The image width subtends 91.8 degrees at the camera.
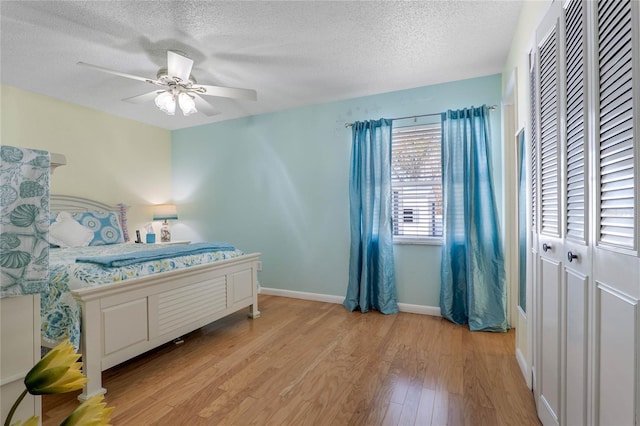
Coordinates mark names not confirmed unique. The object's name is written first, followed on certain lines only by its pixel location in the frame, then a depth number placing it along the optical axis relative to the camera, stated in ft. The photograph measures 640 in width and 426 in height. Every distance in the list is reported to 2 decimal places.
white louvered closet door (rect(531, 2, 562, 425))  4.36
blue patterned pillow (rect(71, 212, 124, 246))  11.65
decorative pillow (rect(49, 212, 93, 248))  10.55
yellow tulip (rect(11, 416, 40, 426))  1.41
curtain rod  9.87
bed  6.08
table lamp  14.75
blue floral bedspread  6.03
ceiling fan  7.50
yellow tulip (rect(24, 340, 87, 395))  1.44
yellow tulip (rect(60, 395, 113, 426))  1.41
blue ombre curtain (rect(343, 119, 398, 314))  11.05
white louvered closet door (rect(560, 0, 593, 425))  3.50
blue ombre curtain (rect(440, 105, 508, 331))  9.55
